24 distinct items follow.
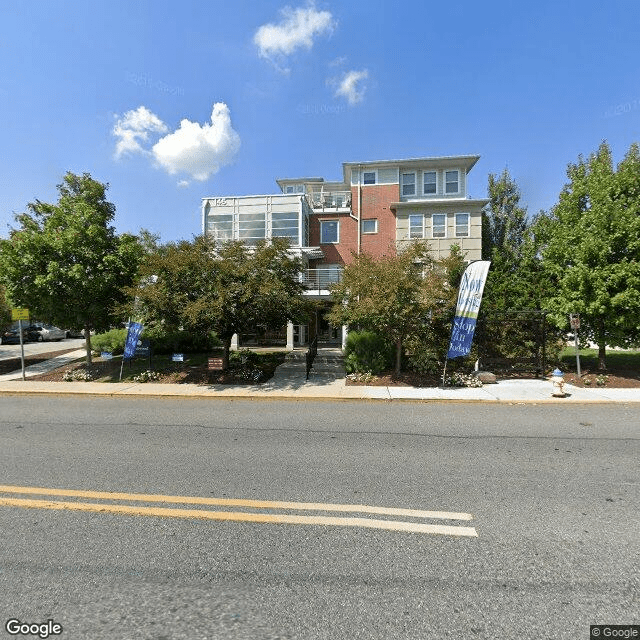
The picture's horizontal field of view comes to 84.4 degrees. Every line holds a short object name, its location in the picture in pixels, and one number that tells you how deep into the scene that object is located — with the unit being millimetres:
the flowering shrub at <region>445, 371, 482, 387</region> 10727
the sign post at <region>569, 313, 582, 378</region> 10688
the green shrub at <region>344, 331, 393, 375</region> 12219
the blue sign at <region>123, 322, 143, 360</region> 11641
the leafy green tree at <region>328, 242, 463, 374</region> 10633
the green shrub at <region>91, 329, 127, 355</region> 17188
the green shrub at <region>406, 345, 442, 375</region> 11742
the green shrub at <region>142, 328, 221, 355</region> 17672
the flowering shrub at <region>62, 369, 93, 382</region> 12125
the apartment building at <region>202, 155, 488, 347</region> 21922
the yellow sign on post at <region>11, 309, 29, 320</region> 11928
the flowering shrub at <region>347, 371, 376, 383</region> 11492
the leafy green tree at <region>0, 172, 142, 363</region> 11242
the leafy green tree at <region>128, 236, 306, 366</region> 10359
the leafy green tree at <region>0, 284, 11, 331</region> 15023
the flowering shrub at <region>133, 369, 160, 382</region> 11922
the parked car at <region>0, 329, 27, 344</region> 26047
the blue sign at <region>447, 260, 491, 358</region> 9969
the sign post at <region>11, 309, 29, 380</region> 11938
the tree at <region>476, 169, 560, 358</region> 12602
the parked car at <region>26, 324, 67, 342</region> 27125
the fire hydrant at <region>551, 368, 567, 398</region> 9133
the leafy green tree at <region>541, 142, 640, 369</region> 10508
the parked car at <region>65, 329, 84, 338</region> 30281
